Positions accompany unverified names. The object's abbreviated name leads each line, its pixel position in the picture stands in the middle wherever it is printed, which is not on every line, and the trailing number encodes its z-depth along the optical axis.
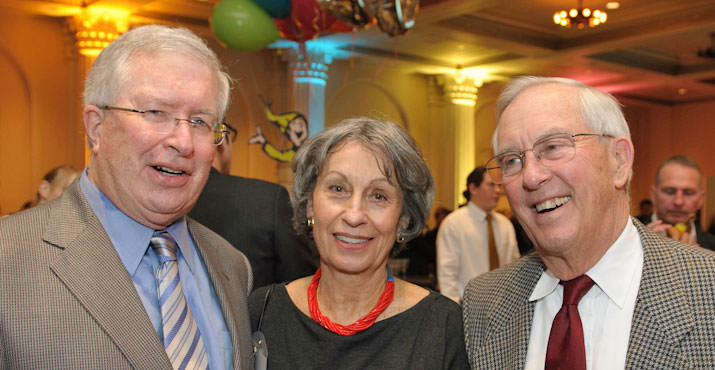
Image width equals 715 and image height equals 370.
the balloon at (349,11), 3.67
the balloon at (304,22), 3.80
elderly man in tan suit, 1.23
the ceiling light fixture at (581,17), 7.53
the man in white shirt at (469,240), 4.93
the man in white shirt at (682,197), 3.78
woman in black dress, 1.78
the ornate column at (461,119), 11.36
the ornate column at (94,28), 7.32
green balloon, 3.88
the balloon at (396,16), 3.86
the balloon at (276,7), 3.86
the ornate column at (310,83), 8.91
